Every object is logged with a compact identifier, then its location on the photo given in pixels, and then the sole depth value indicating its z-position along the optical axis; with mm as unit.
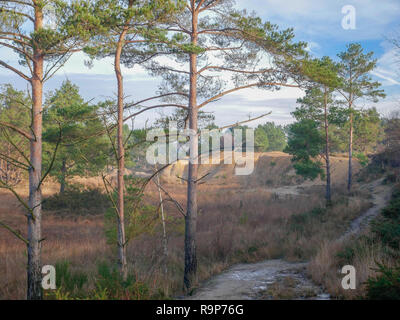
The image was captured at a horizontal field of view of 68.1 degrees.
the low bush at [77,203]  19797
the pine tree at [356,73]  24081
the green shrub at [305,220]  13891
